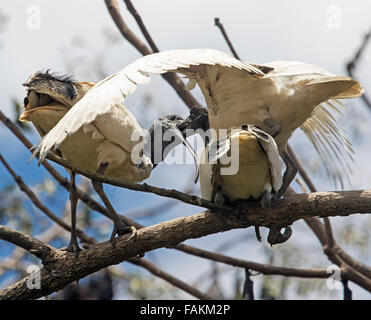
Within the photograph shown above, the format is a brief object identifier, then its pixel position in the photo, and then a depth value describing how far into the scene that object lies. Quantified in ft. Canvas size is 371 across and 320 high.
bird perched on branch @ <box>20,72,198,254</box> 33.65
